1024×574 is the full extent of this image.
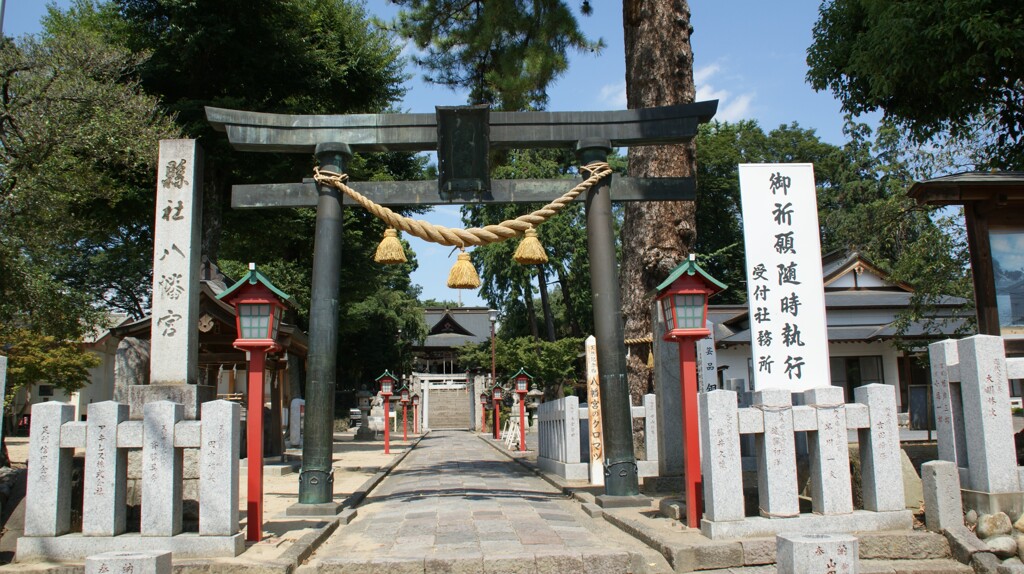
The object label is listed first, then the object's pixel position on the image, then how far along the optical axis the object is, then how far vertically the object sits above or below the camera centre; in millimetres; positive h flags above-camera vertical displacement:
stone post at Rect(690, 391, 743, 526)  5680 -651
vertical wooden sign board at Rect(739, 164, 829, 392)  6582 +888
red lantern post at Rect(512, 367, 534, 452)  18972 -137
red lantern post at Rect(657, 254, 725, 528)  6355 +489
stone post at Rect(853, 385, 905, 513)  5953 -695
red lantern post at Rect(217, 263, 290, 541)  6477 +608
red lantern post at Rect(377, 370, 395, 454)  21086 -11
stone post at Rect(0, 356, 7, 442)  5492 +170
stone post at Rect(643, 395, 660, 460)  9633 -669
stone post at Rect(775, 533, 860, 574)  3725 -947
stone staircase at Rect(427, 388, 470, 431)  40688 -1498
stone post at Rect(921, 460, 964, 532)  5805 -1038
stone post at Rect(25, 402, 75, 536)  5508 -640
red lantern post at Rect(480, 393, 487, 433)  33744 -1563
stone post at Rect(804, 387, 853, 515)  5875 -720
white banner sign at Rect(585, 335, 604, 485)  10320 -742
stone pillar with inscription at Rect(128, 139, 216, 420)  6625 +963
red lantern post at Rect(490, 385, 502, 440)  26016 -632
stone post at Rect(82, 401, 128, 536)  5516 -651
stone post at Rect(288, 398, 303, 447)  19750 -1006
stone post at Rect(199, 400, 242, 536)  5531 -645
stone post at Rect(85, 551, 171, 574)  3686 -875
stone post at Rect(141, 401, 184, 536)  5516 -635
